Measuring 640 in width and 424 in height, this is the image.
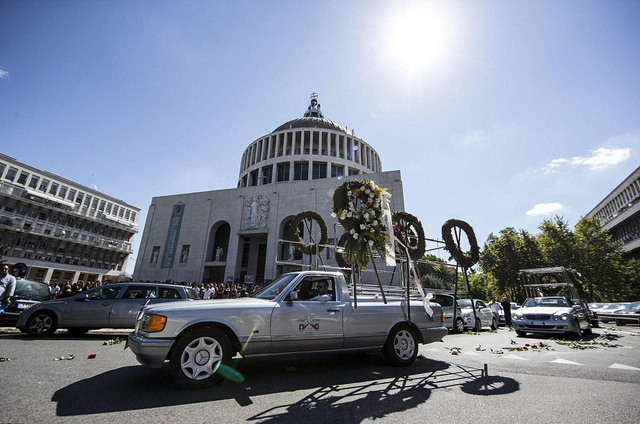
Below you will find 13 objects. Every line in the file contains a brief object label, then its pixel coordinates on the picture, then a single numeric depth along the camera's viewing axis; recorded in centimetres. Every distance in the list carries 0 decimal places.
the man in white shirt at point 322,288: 500
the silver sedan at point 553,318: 970
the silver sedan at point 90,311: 761
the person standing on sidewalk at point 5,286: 638
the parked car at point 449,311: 1154
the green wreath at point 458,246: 841
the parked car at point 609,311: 1834
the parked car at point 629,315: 1724
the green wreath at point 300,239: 1028
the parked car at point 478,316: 1266
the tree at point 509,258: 3040
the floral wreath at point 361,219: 620
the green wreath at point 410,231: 884
